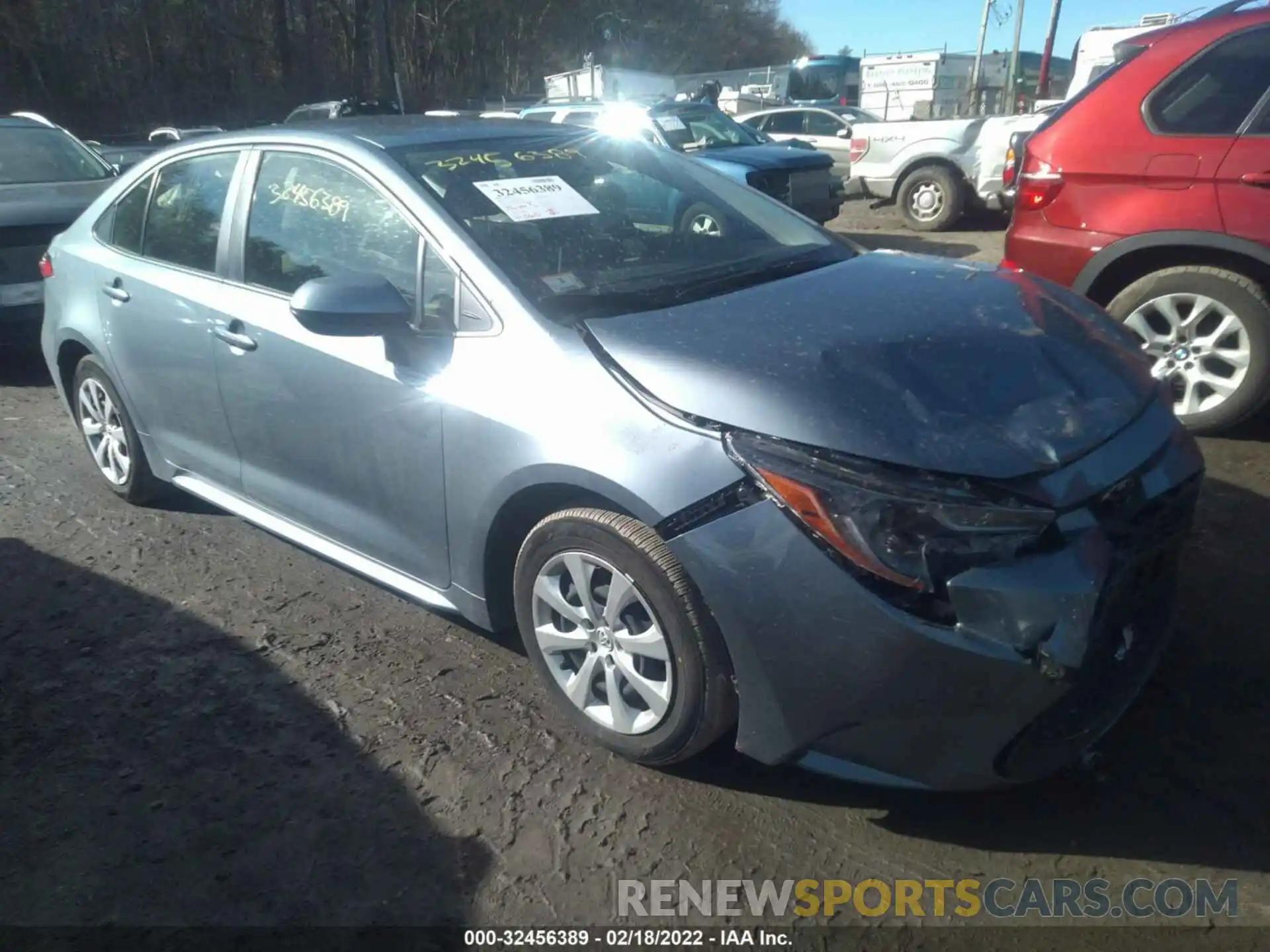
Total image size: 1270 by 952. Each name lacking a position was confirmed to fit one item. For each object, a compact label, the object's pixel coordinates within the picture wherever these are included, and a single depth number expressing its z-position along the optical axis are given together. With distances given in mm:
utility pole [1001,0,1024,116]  28750
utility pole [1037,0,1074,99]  24719
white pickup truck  11703
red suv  4355
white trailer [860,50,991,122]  30484
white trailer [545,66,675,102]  25547
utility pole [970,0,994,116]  29594
